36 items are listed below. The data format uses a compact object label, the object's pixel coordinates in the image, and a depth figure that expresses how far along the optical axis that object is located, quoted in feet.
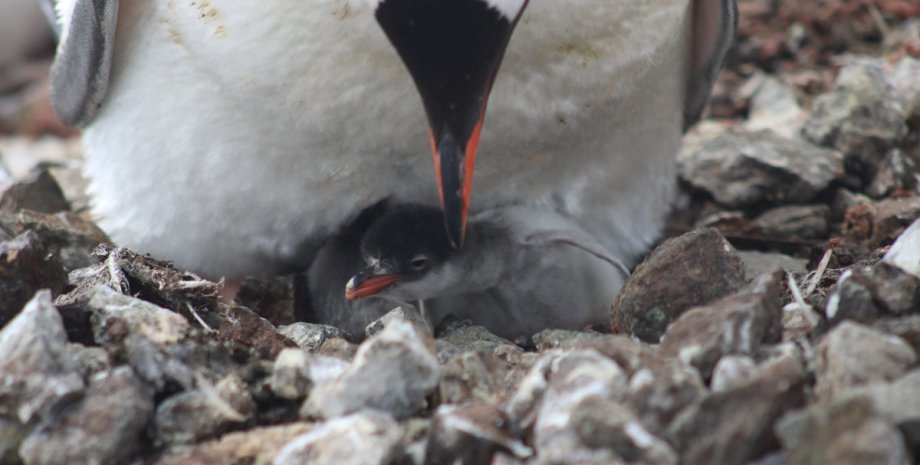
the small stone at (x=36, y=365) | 16.03
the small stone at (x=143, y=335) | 16.15
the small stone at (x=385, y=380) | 16.06
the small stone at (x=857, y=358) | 15.96
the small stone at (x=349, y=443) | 15.96
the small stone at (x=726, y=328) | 16.06
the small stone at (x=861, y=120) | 17.26
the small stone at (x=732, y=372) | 15.95
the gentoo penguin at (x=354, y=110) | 16.34
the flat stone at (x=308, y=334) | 16.48
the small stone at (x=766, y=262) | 16.84
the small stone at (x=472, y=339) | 16.43
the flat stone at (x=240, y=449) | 16.04
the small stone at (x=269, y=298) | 16.81
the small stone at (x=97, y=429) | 16.00
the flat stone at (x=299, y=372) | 16.14
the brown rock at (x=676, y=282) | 16.31
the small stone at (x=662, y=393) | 15.95
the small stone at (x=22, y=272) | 16.24
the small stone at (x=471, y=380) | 16.13
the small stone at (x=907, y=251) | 16.25
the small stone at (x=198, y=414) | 16.08
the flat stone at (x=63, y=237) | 16.86
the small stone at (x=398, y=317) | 16.49
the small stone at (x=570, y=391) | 15.94
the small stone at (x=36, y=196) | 17.18
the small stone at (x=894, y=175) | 17.17
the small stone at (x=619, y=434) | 15.90
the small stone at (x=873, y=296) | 16.12
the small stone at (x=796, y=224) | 17.10
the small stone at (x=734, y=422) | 15.90
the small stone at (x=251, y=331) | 16.35
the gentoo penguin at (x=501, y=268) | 16.71
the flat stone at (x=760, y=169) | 17.21
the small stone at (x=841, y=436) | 15.83
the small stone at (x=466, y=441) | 15.98
